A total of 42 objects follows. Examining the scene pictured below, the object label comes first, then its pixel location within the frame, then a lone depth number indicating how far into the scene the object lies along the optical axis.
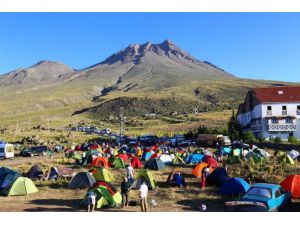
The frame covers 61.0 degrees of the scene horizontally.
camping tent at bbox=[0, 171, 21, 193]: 12.96
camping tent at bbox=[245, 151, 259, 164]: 20.16
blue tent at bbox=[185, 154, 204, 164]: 21.08
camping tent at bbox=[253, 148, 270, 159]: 20.92
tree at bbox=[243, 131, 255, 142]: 35.67
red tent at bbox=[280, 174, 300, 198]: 11.67
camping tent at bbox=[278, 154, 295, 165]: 19.92
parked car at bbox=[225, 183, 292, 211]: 9.20
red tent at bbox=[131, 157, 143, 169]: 19.79
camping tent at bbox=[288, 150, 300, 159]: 22.06
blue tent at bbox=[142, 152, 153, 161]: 23.62
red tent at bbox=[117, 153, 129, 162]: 21.73
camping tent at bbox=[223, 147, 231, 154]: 25.68
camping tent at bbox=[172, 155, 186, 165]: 21.47
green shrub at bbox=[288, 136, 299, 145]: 31.75
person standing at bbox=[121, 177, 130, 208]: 10.47
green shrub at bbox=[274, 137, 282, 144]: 31.50
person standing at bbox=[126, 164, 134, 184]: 13.39
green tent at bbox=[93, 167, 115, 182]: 14.68
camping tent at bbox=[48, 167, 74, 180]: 15.44
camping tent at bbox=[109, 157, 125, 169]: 19.92
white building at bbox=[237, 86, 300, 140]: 37.37
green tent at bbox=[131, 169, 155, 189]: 13.38
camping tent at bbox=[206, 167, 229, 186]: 13.71
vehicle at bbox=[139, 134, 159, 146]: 37.19
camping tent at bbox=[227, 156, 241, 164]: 21.28
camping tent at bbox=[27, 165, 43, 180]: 15.90
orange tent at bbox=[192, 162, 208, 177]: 16.07
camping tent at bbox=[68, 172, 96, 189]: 13.58
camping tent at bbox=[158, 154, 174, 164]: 21.24
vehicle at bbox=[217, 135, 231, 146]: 32.20
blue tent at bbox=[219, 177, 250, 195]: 11.61
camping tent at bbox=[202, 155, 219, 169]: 17.79
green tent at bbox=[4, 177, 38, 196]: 12.62
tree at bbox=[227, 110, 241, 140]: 36.96
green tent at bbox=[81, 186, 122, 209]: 10.63
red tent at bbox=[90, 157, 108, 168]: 19.78
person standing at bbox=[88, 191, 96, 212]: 9.86
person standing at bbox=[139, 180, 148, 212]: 9.81
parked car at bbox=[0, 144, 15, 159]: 27.96
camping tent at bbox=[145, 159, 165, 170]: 19.05
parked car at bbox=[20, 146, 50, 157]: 29.68
